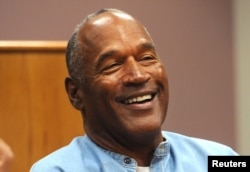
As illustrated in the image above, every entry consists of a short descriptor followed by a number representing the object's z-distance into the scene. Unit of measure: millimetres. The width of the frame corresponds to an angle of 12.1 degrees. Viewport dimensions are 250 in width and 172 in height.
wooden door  2533
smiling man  1947
